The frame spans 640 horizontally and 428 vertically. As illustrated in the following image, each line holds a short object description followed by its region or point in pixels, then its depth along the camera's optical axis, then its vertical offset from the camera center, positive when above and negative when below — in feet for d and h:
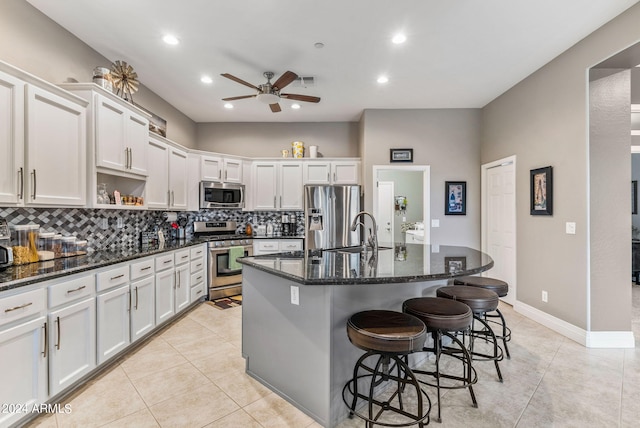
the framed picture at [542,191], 11.02 +0.87
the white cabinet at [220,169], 15.55 +2.41
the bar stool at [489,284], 8.27 -1.98
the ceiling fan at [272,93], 10.28 +4.46
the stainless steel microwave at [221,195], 15.38 +1.02
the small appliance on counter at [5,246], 6.61 -0.73
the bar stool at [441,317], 6.01 -2.09
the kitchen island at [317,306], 5.85 -2.05
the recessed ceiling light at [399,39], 9.31 +5.51
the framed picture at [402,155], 15.85 +3.11
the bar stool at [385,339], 5.09 -2.15
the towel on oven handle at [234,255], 14.92 -2.04
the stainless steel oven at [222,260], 14.51 -2.24
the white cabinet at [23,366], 5.44 -2.90
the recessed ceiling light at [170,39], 9.32 +5.50
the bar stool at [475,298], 7.15 -2.04
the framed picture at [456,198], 15.78 +0.83
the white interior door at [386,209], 23.80 +0.40
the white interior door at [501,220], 13.39 -0.28
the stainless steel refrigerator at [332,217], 16.08 -0.16
